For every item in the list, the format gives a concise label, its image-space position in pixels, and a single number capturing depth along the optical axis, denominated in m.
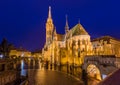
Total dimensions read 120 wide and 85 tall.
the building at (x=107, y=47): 37.23
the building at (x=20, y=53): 67.04
